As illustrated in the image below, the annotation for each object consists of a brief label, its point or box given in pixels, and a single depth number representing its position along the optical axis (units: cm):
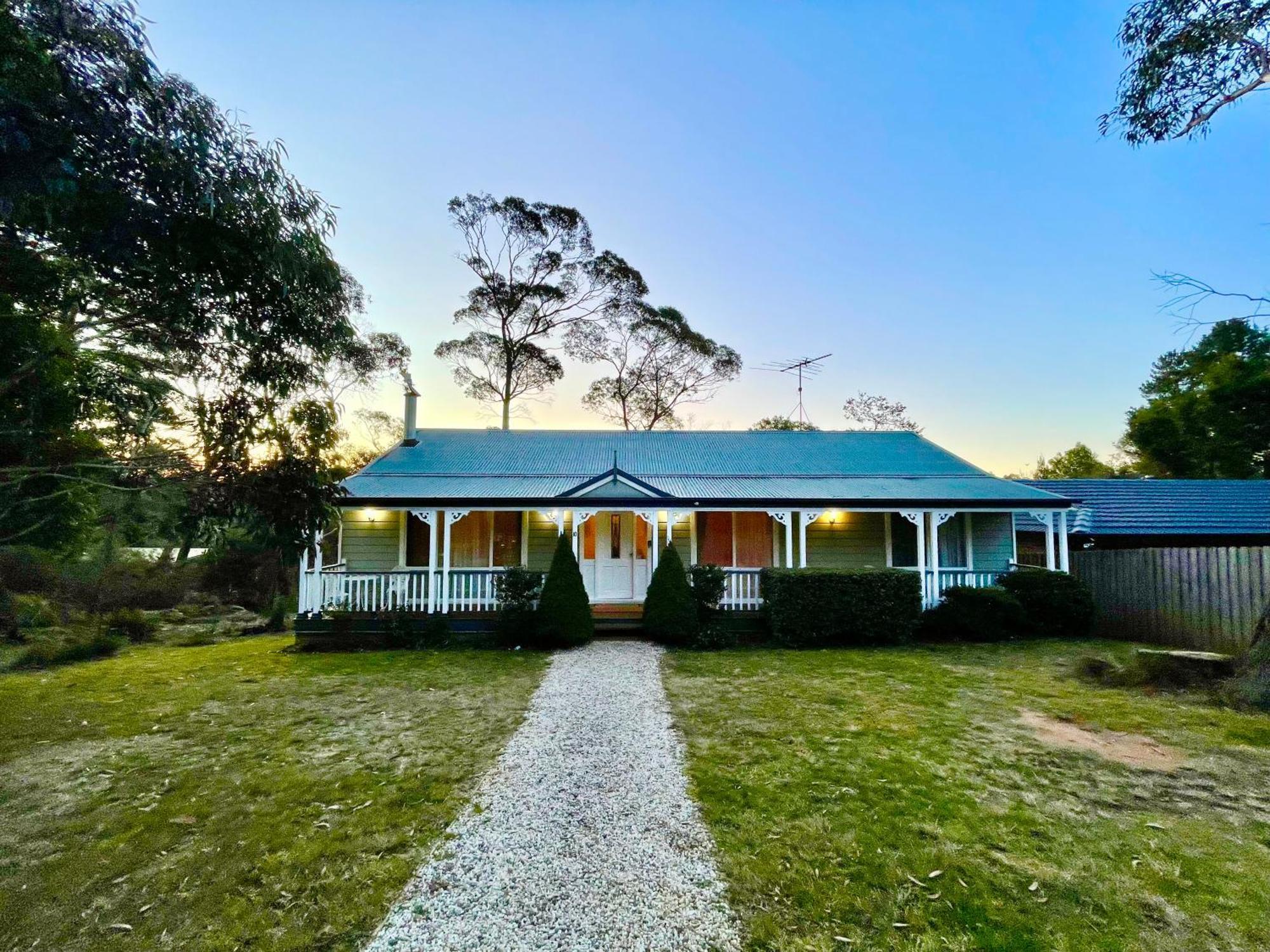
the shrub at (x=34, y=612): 1104
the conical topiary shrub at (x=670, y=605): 973
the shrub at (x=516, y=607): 973
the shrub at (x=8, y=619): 1071
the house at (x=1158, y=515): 1304
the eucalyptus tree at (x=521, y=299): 2278
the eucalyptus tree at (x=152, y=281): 413
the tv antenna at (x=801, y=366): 2020
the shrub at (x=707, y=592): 1005
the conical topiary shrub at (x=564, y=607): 946
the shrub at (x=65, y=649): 930
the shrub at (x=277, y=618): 1347
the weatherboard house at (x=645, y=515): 1102
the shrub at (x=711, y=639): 965
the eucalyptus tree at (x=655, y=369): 2523
